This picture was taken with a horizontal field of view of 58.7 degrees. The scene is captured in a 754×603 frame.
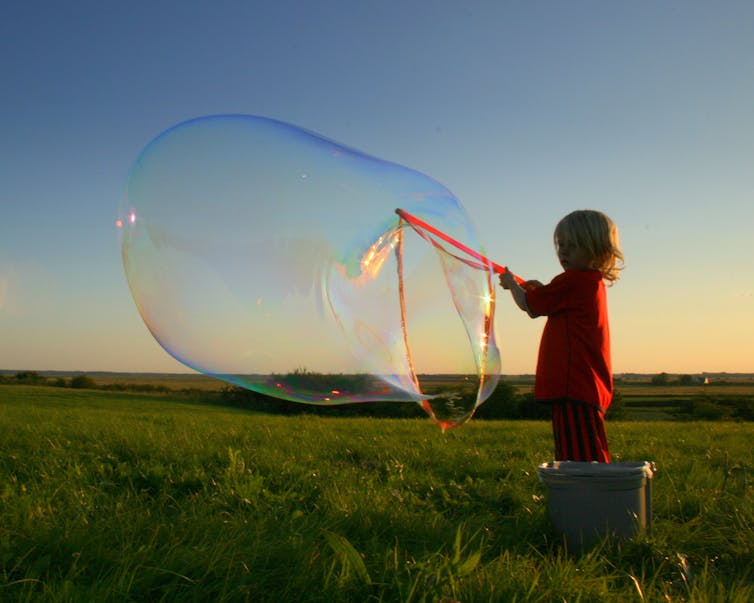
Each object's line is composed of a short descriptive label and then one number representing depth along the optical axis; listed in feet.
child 12.89
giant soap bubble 13.34
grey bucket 11.12
